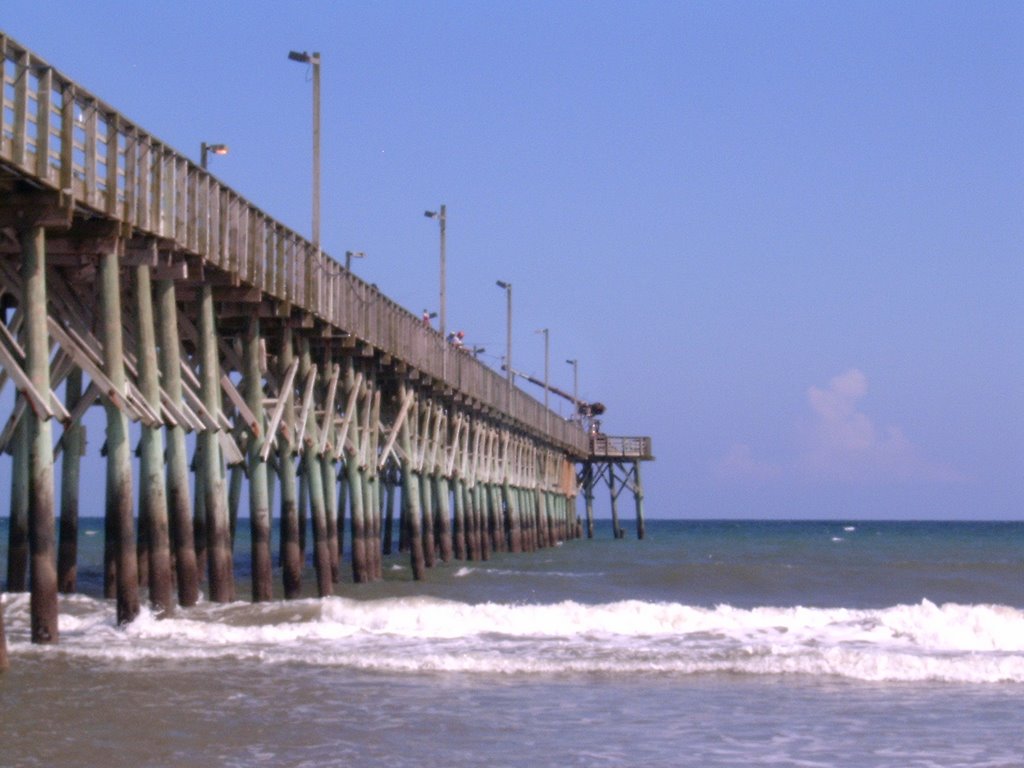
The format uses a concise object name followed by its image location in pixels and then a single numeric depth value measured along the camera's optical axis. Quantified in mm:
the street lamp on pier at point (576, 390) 81125
